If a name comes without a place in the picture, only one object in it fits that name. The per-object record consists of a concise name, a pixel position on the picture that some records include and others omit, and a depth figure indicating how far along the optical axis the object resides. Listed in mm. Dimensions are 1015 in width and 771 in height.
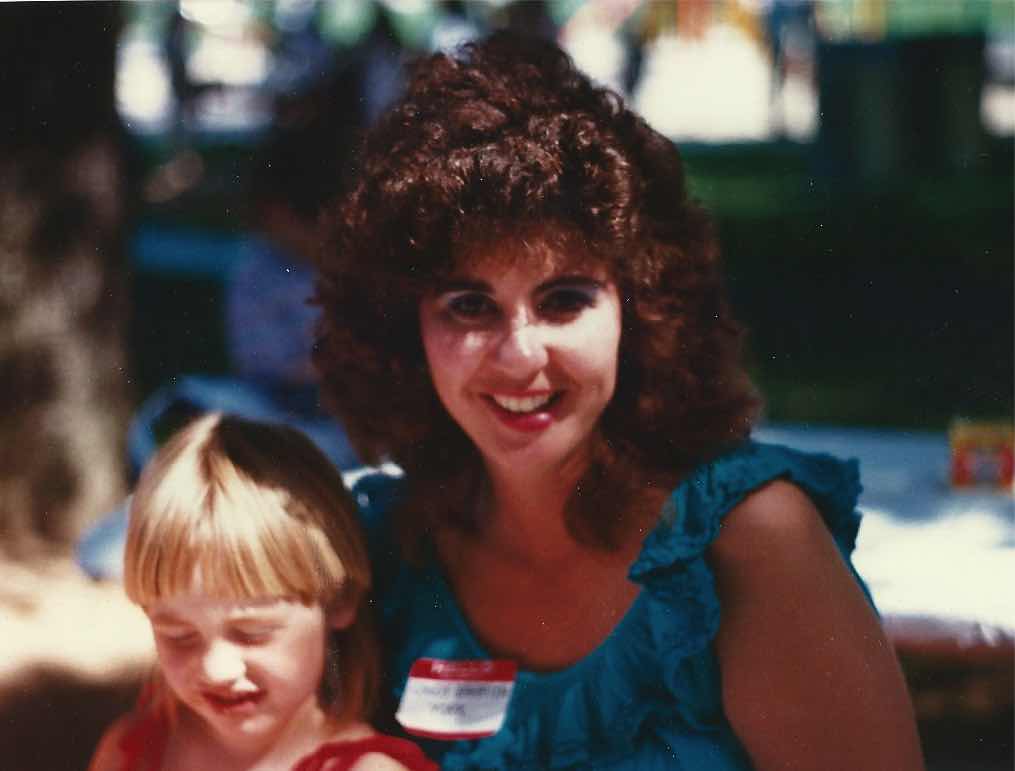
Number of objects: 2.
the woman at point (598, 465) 1974
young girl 2040
